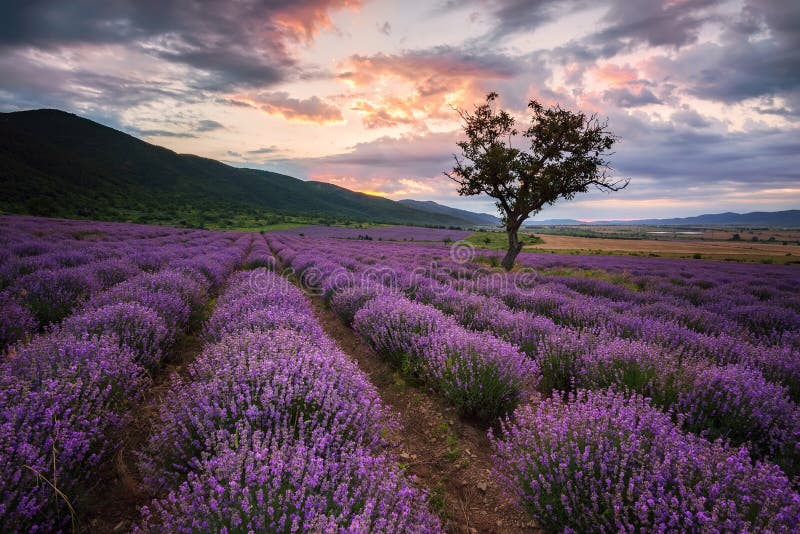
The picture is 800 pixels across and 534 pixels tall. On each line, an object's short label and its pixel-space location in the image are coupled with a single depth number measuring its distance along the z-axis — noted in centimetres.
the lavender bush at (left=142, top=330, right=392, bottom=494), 217
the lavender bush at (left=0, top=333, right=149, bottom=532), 173
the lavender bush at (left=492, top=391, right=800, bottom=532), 162
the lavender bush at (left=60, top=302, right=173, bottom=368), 352
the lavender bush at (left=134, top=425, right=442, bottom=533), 147
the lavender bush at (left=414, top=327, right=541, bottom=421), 346
